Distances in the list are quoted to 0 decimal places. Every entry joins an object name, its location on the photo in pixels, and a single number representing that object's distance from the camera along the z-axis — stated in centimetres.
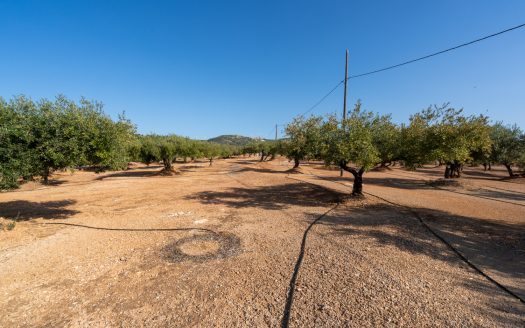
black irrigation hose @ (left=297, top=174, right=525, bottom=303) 457
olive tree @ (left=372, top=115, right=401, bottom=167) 1224
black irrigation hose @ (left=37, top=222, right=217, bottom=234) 842
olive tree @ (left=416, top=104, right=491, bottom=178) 1297
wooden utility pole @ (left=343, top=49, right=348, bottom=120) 1744
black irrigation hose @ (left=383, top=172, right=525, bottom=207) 1345
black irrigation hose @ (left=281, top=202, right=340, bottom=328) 393
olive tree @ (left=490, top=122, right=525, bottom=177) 2362
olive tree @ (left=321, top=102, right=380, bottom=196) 1123
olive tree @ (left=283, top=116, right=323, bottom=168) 1252
